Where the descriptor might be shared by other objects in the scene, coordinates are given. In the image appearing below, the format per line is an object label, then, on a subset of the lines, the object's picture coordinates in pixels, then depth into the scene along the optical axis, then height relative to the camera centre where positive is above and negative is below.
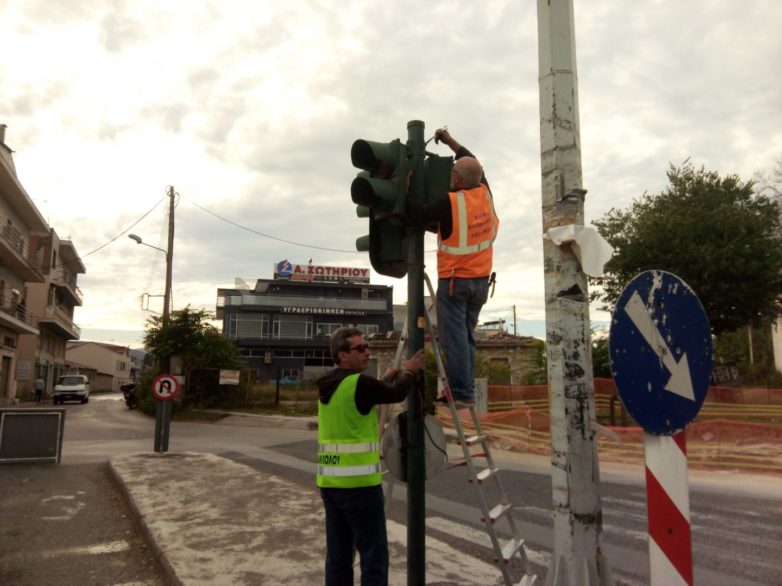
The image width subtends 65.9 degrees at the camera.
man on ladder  4.05 +0.75
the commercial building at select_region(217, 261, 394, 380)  61.16 +6.25
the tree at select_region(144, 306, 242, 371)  26.16 +1.46
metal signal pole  3.62 -0.20
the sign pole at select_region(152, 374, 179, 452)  11.55 -0.55
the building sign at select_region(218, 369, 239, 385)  25.86 -0.08
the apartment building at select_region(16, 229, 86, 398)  44.29 +5.04
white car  38.84 -0.91
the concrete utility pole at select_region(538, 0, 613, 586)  3.03 +0.23
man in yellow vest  3.38 -0.49
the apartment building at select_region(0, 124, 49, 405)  34.38 +6.80
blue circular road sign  2.68 +0.11
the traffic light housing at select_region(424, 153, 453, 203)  4.01 +1.32
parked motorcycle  32.58 -1.14
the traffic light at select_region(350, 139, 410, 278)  3.77 +1.11
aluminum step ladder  3.63 -0.68
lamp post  11.77 -0.95
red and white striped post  2.61 -0.59
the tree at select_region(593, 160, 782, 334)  21.22 +4.56
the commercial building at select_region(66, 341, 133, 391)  91.94 +2.25
